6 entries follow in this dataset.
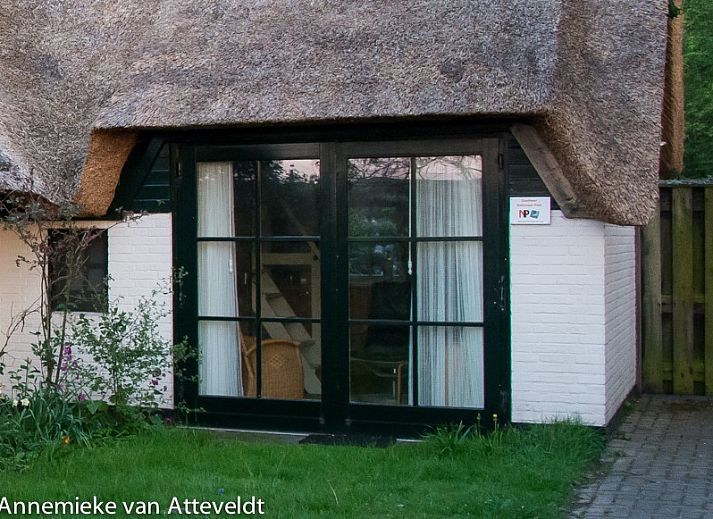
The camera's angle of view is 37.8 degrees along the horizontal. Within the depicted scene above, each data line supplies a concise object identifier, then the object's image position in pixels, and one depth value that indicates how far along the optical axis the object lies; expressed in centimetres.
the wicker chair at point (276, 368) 831
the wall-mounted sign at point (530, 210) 757
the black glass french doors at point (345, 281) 782
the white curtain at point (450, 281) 781
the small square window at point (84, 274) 848
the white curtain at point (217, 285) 843
